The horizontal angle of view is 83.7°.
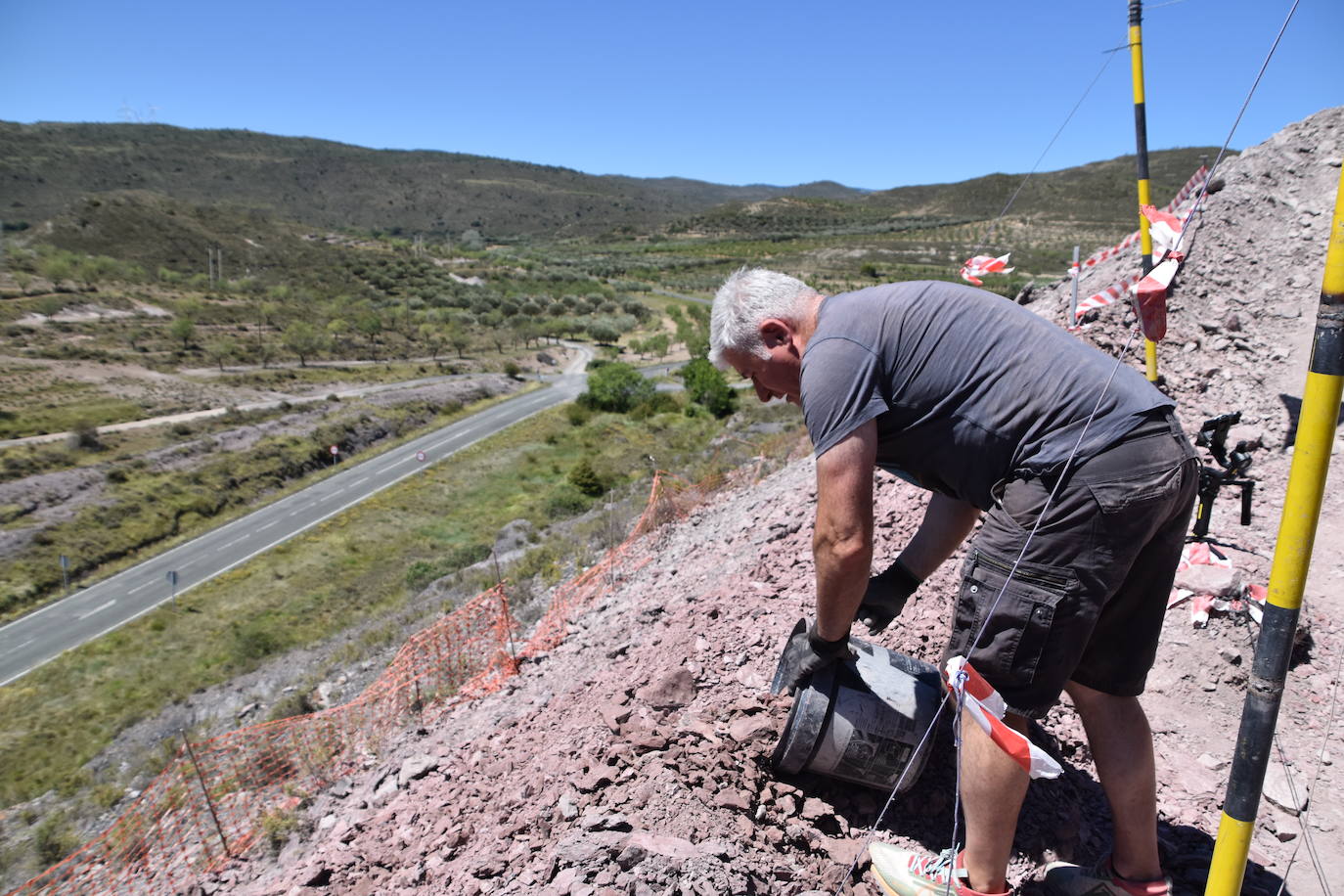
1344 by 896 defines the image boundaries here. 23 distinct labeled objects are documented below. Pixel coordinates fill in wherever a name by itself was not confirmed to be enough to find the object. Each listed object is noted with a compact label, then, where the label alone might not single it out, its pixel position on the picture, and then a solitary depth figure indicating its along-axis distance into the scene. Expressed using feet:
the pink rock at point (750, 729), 9.43
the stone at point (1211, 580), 11.92
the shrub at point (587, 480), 77.97
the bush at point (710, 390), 113.39
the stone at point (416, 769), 12.89
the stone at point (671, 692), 10.86
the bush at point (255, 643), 50.85
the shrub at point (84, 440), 95.71
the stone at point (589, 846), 8.04
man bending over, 6.07
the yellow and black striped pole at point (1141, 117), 15.35
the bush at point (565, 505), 68.03
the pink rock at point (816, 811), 8.80
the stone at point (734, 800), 8.65
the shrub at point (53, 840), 30.40
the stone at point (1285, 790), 8.97
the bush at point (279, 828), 14.03
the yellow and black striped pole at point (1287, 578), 4.73
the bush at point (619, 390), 120.57
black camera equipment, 12.17
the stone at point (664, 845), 7.83
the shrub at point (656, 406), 114.83
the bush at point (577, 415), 117.19
